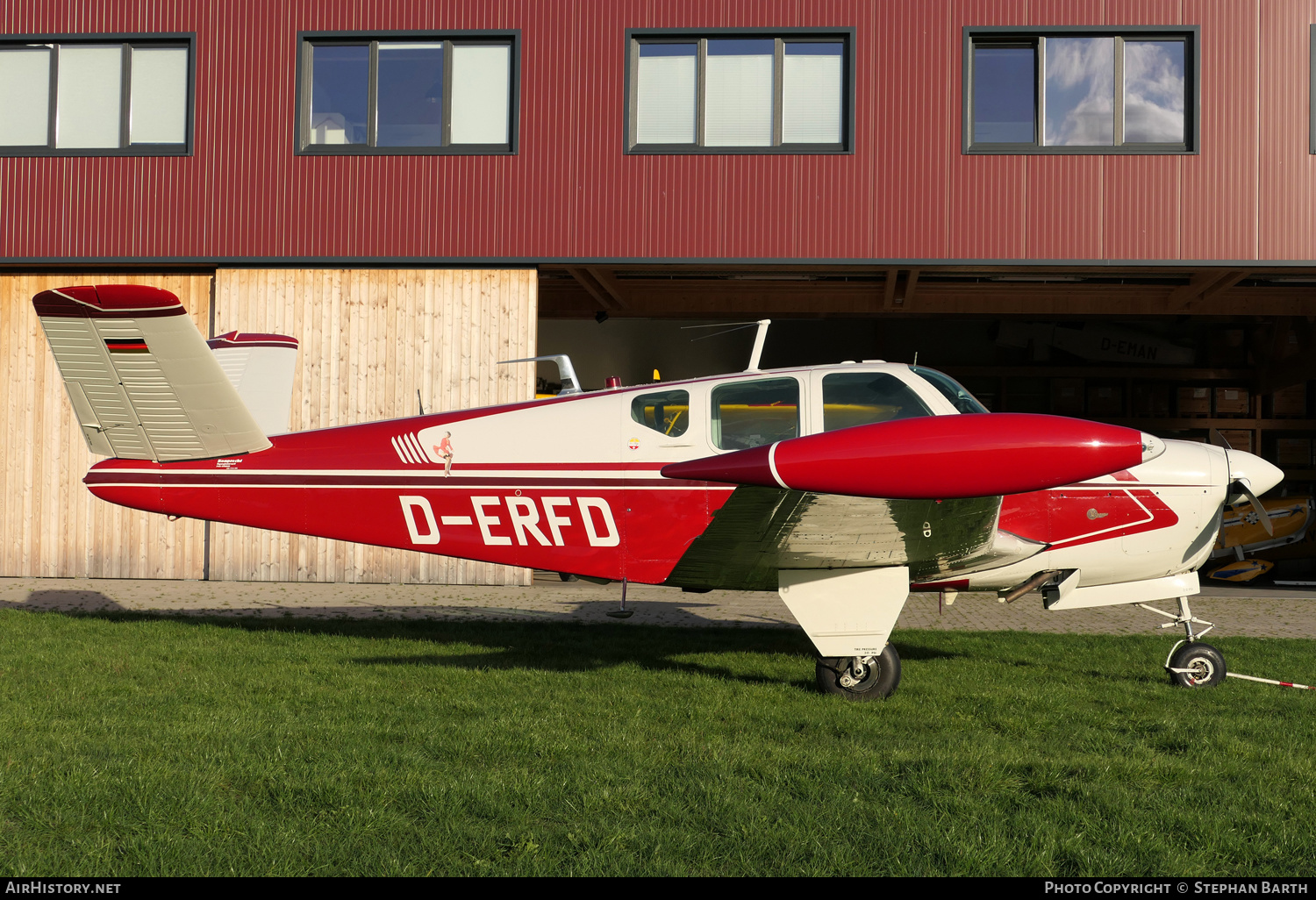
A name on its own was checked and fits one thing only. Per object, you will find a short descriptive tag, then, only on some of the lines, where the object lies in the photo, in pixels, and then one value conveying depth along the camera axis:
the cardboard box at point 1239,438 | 17.20
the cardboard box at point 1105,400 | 17.34
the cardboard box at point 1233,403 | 17.16
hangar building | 11.90
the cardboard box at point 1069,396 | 17.33
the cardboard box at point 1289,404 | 17.14
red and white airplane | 5.98
